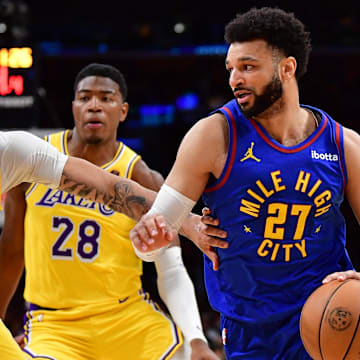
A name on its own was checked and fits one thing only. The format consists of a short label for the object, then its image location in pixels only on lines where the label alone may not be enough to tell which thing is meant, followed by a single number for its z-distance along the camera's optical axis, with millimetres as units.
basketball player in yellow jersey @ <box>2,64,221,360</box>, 7324
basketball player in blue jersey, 5566
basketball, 5082
